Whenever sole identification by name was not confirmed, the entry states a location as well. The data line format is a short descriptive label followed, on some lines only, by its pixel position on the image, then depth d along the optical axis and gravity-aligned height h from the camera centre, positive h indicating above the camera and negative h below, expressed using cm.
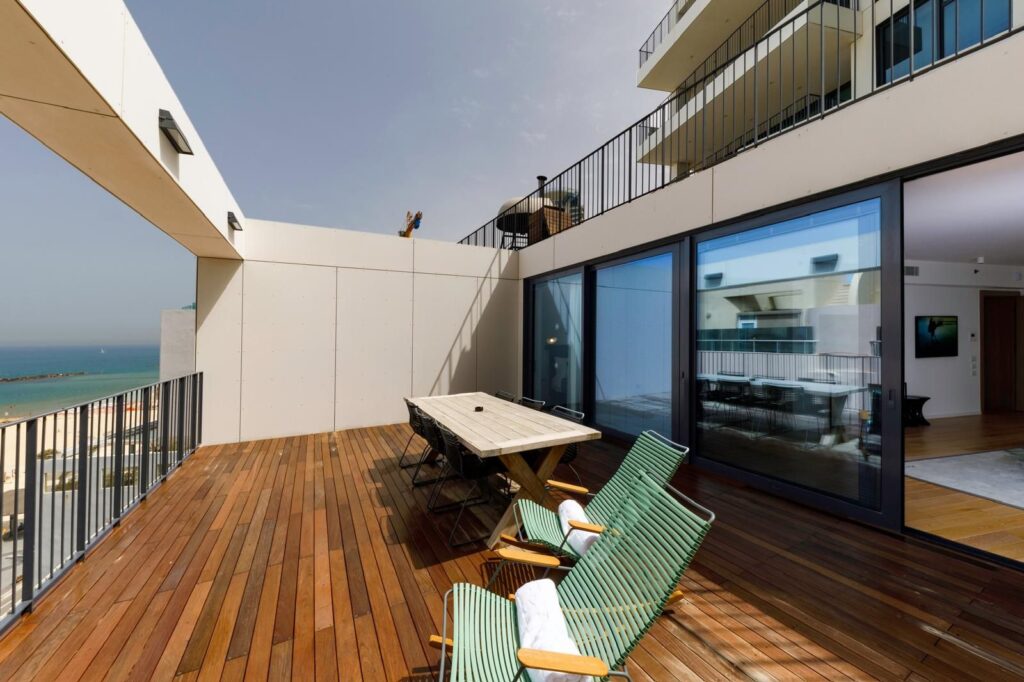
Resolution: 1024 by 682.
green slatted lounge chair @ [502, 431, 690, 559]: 234 -105
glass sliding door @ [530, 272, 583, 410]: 647 +8
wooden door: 777 -7
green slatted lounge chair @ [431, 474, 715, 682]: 137 -106
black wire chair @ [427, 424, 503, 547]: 310 -103
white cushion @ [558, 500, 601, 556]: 233 -116
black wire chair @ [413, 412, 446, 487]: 348 -89
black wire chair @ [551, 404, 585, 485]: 365 -102
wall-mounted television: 708 +22
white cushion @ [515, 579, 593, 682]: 141 -110
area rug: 361 -132
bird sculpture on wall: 837 +266
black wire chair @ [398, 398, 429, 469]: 404 -81
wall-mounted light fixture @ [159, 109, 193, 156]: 265 +148
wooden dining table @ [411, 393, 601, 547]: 284 -71
